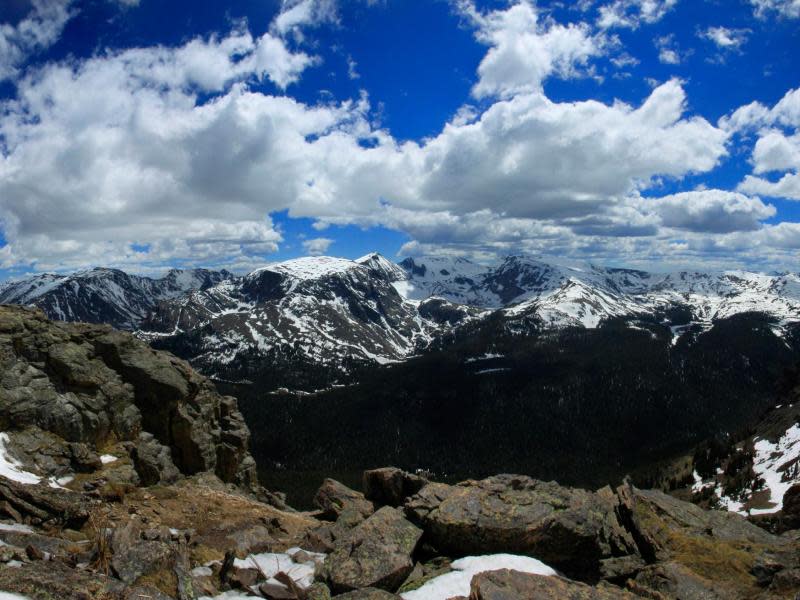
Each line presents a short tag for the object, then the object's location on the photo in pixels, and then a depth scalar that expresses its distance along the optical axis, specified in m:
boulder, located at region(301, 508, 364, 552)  24.30
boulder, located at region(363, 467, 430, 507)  29.17
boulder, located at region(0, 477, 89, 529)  20.97
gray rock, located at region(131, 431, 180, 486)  41.22
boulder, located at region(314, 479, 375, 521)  35.16
